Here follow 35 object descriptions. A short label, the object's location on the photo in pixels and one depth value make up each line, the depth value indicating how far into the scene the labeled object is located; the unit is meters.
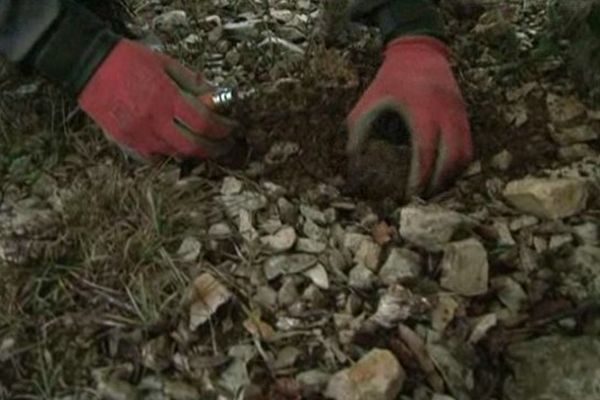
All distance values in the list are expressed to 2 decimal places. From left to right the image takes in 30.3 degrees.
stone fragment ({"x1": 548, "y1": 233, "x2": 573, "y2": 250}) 1.26
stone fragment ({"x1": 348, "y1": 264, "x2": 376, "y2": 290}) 1.22
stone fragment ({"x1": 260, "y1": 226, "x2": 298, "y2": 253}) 1.26
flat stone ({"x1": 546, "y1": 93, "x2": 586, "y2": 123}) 1.42
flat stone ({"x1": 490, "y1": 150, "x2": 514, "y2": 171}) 1.37
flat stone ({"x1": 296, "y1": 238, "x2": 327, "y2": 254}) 1.26
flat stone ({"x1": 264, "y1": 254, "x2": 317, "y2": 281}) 1.24
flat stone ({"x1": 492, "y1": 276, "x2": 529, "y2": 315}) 1.21
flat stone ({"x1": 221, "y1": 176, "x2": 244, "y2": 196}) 1.34
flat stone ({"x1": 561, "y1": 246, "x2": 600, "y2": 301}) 1.22
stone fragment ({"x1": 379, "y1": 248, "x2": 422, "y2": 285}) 1.22
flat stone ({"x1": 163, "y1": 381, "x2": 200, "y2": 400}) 1.14
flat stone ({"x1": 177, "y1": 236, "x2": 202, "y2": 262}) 1.25
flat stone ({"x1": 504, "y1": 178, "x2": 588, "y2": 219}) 1.29
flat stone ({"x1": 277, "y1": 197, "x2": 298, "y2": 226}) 1.30
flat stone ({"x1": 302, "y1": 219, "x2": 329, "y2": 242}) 1.28
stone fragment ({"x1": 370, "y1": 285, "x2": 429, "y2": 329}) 1.17
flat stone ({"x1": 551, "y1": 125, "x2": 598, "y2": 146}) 1.40
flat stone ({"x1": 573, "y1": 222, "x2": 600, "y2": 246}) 1.27
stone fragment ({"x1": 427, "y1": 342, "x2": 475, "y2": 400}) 1.13
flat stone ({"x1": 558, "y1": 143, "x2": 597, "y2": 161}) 1.37
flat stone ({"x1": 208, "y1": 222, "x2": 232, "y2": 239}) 1.28
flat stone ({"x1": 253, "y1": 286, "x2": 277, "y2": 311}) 1.21
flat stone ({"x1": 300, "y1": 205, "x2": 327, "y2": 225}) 1.30
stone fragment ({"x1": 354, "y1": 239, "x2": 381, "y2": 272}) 1.24
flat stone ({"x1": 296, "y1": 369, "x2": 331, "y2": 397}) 1.12
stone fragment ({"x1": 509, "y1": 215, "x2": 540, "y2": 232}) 1.29
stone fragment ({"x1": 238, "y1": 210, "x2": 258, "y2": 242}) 1.28
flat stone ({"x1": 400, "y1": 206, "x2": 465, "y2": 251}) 1.25
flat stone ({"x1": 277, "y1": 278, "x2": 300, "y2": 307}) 1.21
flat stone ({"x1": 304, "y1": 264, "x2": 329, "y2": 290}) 1.22
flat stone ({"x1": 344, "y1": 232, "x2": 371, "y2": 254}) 1.26
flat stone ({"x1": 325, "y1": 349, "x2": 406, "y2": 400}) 1.10
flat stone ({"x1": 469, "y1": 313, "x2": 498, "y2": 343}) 1.17
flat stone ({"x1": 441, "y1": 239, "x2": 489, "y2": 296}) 1.22
